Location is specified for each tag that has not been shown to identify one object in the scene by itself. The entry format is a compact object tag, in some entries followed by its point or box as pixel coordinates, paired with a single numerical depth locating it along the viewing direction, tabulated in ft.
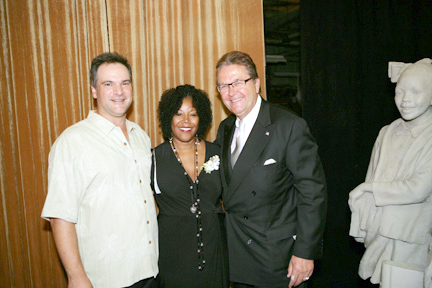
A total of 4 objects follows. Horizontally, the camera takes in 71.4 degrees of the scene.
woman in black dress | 6.81
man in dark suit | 6.15
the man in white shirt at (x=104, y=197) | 5.34
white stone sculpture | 6.27
